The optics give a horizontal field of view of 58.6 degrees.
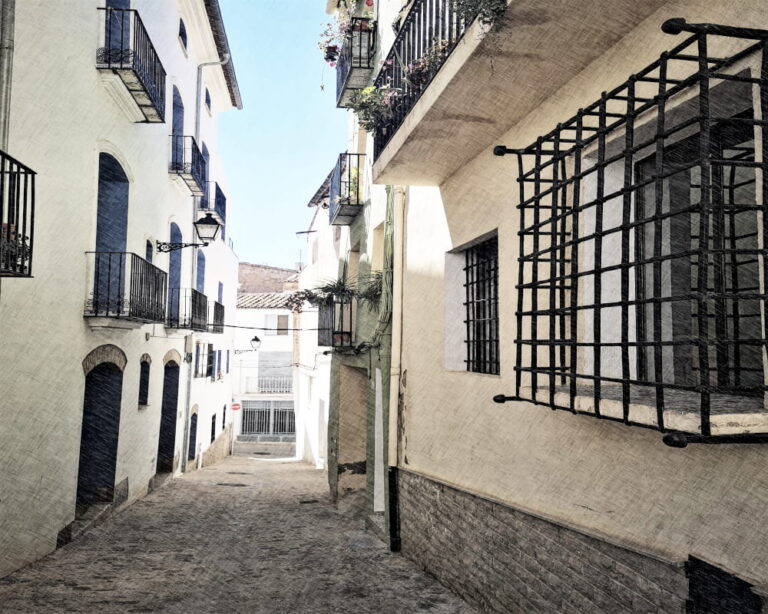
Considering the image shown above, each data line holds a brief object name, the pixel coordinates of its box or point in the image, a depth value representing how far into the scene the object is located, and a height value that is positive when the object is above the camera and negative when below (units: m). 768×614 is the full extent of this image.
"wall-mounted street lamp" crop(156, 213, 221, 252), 14.26 +2.37
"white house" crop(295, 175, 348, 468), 18.53 -0.52
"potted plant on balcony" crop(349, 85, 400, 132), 7.22 +2.59
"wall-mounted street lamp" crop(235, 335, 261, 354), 23.36 -0.03
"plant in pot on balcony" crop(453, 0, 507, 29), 4.20 +2.08
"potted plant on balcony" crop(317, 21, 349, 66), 12.13 +5.41
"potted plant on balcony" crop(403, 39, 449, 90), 5.89 +2.51
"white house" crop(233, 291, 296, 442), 36.38 -1.78
